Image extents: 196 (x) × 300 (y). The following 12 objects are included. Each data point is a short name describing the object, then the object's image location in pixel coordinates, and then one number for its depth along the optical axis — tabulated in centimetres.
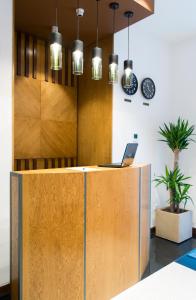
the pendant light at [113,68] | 274
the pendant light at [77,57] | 233
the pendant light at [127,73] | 295
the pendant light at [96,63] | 251
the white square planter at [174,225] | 403
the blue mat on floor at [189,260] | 134
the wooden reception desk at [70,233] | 190
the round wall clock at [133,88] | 400
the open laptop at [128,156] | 263
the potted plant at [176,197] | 407
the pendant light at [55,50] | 223
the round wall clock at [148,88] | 426
